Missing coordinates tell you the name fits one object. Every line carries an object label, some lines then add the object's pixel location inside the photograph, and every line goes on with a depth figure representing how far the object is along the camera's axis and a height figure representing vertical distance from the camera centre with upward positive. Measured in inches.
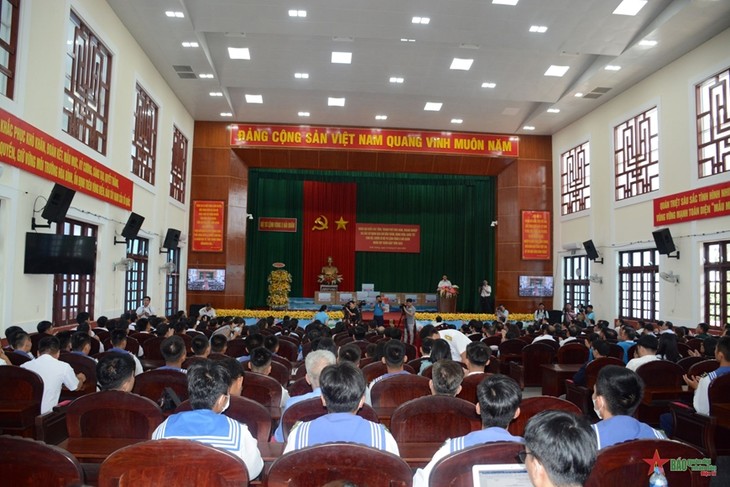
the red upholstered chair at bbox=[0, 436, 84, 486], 67.0 -26.1
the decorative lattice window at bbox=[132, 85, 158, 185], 454.3 +115.6
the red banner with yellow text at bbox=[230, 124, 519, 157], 647.8 +162.8
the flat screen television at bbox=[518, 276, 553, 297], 658.2 -18.7
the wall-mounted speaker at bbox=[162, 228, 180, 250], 520.4 +26.6
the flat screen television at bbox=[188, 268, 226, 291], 623.5 -15.8
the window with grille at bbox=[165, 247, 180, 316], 563.2 -23.1
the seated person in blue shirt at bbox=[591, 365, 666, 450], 93.6 -25.3
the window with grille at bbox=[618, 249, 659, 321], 471.5 -11.1
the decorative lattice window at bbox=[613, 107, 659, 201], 476.1 +113.8
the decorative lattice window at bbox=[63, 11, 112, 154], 334.0 +122.3
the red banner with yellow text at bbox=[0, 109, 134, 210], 261.1 +61.0
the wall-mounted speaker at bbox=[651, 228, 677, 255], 434.0 +26.9
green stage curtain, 770.2 +65.3
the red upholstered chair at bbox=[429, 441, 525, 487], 69.4 -25.8
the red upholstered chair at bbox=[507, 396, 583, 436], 108.8 -28.7
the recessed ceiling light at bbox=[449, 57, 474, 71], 473.7 +190.8
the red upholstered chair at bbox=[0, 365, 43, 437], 134.2 -36.3
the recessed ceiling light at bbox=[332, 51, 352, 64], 466.9 +192.5
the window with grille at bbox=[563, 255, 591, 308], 592.1 -9.7
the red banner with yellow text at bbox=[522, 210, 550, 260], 667.4 +46.3
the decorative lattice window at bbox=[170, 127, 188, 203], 575.0 +115.6
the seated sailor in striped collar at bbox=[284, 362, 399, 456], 85.2 -26.3
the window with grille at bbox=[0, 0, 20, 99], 267.0 +114.4
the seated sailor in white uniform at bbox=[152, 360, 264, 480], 82.7 -26.7
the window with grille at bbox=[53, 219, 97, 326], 330.0 -18.1
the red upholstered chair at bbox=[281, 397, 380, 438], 111.3 -30.8
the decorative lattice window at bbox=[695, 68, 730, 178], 387.9 +115.5
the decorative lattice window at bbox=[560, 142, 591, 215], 594.2 +110.2
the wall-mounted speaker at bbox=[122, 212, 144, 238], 405.7 +30.8
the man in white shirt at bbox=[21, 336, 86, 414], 153.6 -33.8
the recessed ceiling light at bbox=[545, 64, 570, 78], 488.1 +191.1
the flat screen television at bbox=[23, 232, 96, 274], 286.2 +5.7
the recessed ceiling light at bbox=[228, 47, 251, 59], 460.1 +192.0
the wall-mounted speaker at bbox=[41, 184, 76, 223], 287.6 +33.9
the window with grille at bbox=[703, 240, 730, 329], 385.7 -6.6
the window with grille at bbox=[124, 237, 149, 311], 446.6 -7.5
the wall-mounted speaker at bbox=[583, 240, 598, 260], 553.0 +23.5
